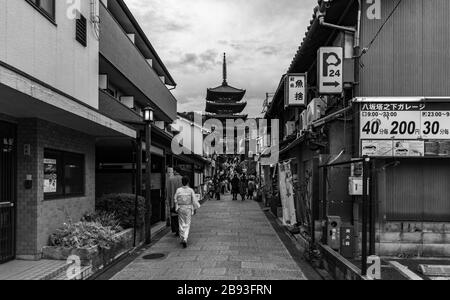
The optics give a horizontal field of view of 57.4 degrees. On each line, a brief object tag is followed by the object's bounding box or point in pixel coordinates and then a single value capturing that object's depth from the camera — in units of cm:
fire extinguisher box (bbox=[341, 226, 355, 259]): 839
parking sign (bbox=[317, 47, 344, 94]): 1005
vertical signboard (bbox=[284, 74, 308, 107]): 1377
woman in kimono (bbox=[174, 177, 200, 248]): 1107
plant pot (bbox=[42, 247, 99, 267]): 773
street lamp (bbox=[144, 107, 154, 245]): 1155
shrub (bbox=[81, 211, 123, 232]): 1001
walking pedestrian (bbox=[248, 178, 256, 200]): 3086
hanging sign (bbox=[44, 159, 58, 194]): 852
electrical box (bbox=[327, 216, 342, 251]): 899
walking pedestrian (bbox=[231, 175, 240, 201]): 2958
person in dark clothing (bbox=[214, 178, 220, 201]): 3098
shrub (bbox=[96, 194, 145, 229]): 1110
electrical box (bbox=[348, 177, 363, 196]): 998
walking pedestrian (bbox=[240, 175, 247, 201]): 2917
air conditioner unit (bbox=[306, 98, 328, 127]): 1255
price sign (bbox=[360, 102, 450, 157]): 970
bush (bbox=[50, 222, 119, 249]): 812
